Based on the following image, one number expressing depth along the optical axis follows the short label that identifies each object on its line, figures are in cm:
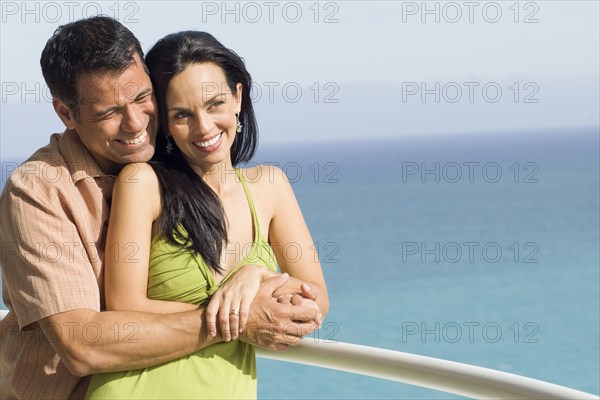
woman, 306
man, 300
